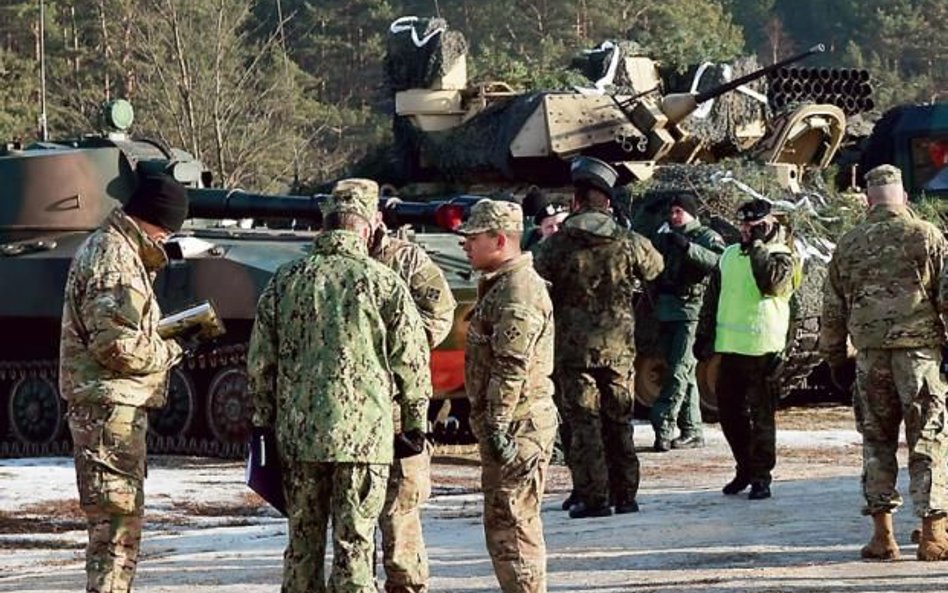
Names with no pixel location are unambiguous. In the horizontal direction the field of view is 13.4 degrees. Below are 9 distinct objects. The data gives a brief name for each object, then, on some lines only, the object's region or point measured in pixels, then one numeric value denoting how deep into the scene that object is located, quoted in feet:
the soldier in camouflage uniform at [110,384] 47.43
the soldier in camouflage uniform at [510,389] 47.07
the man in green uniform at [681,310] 87.32
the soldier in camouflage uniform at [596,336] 65.80
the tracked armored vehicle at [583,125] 113.73
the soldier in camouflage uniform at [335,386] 43.34
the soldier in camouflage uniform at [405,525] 47.12
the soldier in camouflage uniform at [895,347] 55.20
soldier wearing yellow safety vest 69.13
